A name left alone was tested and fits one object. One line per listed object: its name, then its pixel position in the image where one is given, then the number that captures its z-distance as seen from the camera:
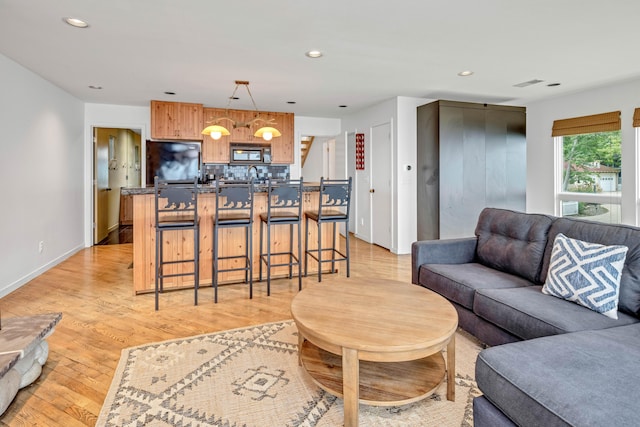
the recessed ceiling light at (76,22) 2.66
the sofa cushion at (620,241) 1.89
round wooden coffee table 1.51
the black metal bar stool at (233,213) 3.28
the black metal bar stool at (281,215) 3.49
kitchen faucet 6.45
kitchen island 3.44
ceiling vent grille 4.58
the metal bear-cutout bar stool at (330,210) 3.66
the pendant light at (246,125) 4.13
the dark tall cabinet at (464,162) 5.11
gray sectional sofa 1.16
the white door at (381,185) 5.66
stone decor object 1.72
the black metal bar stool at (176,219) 3.03
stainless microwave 6.25
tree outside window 4.91
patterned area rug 1.67
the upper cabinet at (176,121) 5.51
